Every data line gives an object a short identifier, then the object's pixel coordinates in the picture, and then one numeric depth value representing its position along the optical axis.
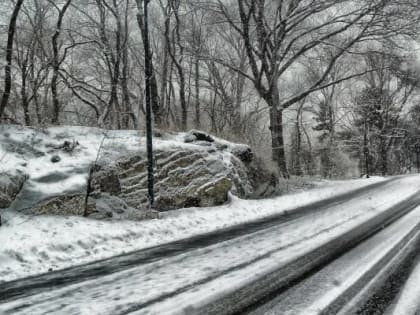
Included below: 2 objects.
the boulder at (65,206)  8.21
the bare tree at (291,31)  18.59
